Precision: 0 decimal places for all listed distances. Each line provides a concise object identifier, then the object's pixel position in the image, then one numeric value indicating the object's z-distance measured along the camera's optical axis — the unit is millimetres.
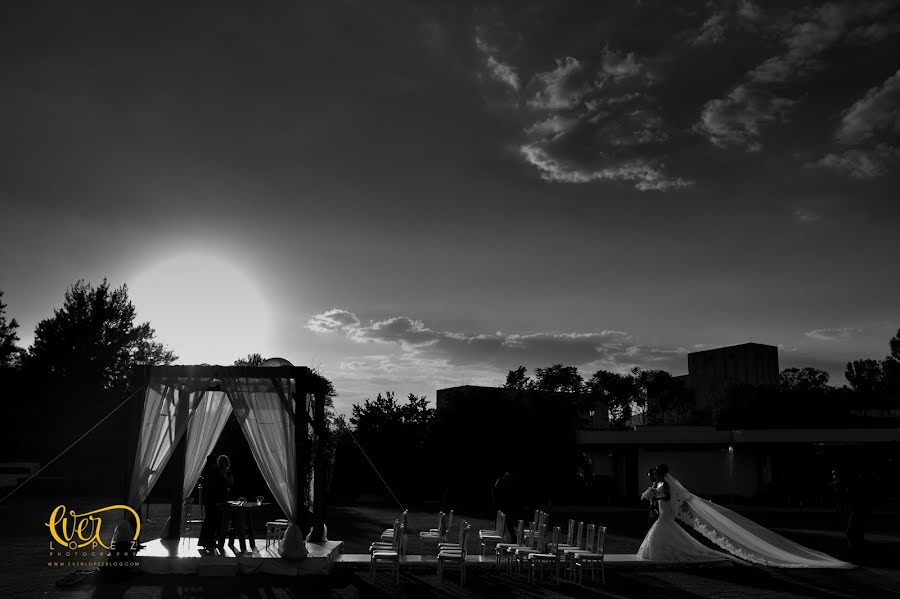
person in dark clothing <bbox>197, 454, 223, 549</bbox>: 13477
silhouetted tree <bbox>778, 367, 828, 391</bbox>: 82062
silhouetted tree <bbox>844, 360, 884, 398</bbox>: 80438
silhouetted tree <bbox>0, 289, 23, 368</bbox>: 44094
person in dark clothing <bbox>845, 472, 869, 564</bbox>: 15422
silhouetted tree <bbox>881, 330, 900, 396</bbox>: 64062
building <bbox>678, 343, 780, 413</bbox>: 89625
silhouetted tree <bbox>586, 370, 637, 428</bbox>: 99062
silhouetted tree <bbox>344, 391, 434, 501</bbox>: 34438
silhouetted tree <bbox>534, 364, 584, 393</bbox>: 84062
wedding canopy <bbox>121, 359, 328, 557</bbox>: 13773
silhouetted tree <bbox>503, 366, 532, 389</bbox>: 67062
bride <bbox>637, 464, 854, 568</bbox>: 14008
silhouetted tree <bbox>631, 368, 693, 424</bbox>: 88738
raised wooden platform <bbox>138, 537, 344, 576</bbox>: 12375
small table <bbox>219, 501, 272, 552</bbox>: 13484
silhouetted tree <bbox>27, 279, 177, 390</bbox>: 41594
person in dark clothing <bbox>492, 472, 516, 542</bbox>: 16312
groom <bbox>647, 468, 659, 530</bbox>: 14548
